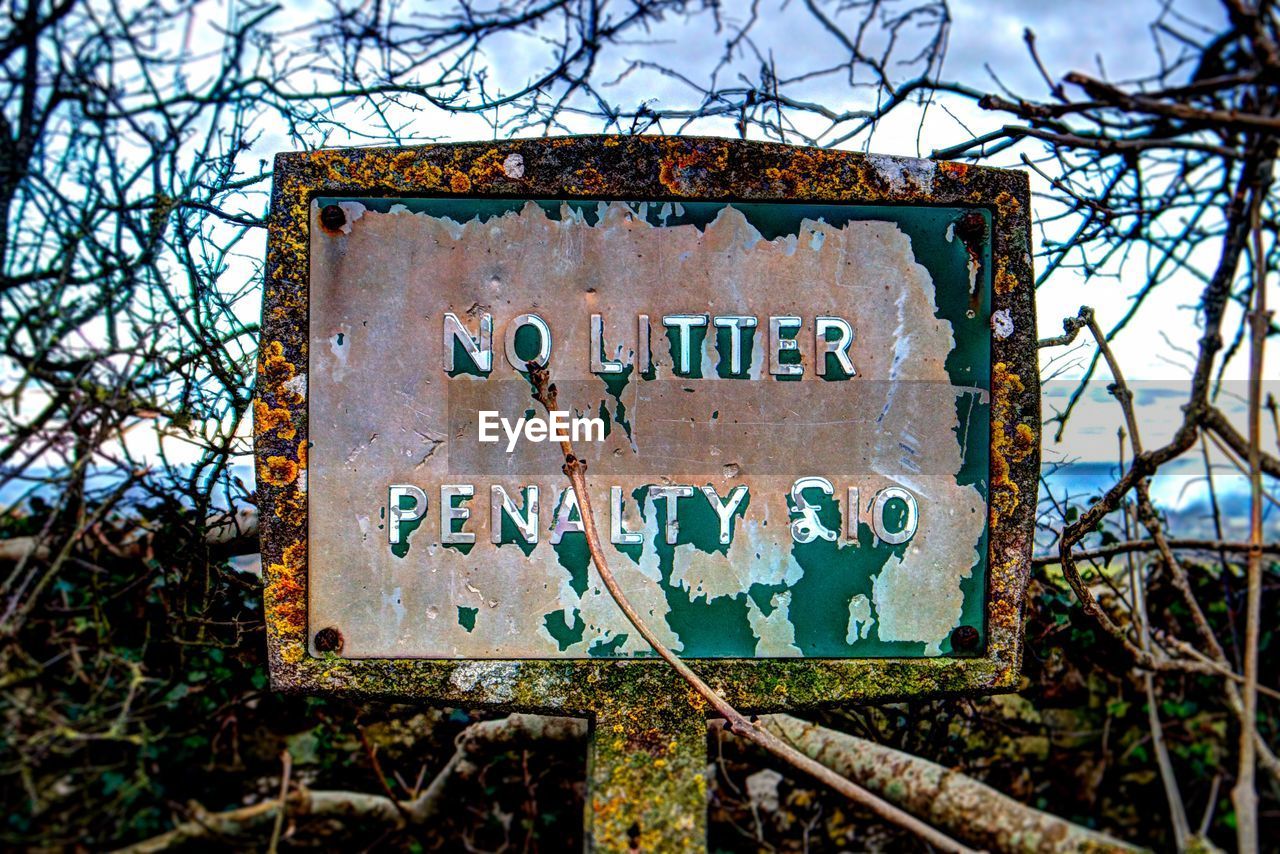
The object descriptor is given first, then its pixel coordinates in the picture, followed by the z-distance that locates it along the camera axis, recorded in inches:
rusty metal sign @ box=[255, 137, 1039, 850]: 27.1
